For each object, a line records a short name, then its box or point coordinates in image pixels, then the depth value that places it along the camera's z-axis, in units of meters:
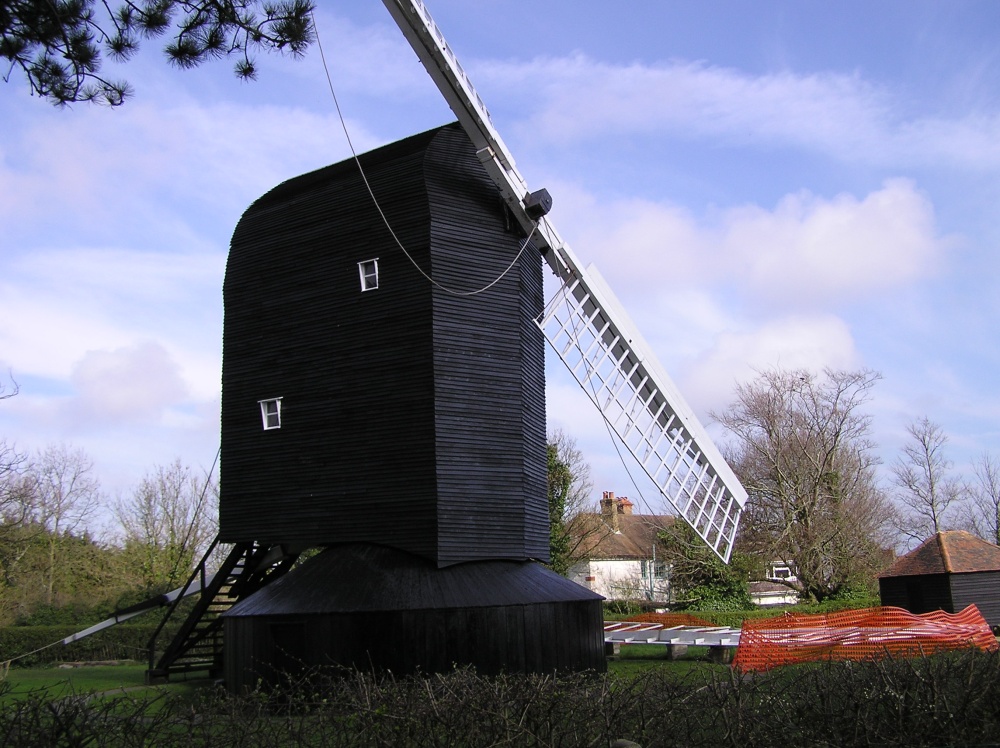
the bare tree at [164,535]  31.00
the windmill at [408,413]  12.76
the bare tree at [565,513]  28.08
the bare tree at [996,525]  45.38
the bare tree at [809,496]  31.11
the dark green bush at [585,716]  5.36
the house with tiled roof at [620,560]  38.69
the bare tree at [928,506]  43.03
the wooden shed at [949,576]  23.91
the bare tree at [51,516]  33.47
